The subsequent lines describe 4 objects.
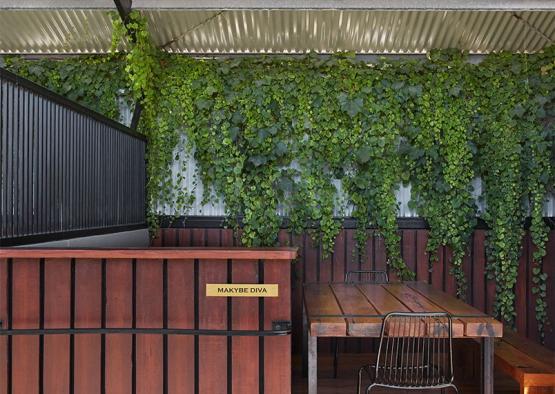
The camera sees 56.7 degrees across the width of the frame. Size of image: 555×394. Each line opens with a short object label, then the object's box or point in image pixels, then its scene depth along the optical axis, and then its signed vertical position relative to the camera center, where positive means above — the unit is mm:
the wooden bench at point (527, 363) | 3660 -1276
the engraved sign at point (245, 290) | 2908 -522
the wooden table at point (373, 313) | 3188 -781
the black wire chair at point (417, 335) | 3184 -845
